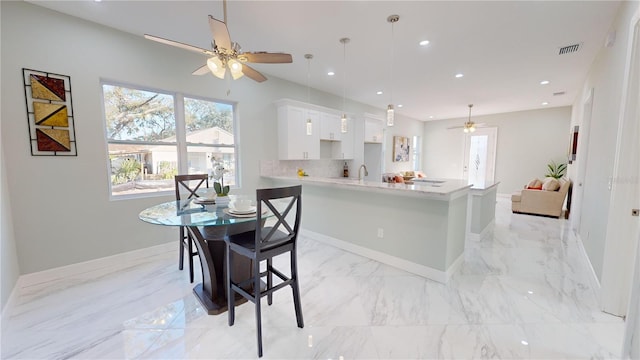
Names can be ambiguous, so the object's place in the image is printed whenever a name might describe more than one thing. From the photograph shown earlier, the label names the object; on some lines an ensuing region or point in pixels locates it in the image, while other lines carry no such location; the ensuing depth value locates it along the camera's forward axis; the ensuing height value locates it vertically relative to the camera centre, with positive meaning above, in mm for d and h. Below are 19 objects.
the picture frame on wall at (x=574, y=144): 5012 +293
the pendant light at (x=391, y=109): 2545 +502
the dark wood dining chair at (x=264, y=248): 1678 -659
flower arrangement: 2370 -237
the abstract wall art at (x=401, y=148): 8031 +321
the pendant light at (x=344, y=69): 3059 +1429
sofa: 5176 -847
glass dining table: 1935 -716
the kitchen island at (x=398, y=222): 2588 -758
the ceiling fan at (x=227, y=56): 1835 +830
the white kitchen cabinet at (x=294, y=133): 4398 +436
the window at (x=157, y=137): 3025 +276
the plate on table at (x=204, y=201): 2418 -428
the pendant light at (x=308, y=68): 3445 +1437
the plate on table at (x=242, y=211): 1949 -417
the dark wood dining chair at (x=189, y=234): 2521 -792
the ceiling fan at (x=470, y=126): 6555 +839
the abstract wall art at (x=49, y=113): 2441 +436
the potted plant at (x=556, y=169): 6867 -295
